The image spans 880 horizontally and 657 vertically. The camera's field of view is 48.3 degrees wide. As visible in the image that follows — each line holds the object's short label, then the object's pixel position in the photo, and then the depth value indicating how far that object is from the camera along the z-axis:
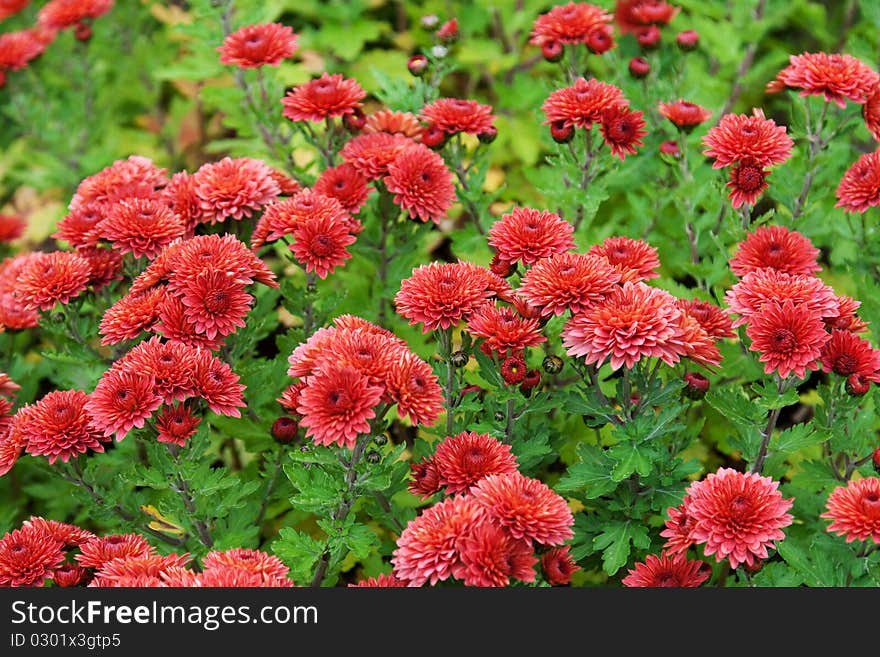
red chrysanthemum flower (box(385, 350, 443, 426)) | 2.30
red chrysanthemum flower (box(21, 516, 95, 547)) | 2.58
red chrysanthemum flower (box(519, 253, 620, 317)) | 2.43
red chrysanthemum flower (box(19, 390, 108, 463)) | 2.58
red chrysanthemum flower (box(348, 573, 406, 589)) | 2.35
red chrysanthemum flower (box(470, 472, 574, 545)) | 2.20
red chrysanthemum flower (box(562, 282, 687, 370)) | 2.34
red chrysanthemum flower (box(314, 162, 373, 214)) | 3.07
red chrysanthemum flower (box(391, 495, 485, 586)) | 2.15
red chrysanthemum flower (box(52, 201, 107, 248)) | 3.04
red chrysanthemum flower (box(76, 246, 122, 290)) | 2.99
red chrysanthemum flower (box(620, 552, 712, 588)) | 2.48
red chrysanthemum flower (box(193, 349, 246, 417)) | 2.50
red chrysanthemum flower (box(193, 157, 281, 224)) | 2.97
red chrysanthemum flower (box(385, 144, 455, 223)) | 3.01
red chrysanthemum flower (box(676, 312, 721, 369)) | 2.44
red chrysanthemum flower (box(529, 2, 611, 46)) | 3.50
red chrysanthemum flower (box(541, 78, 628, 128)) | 3.05
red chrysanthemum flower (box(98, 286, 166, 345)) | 2.64
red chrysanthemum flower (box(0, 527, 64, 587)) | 2.43
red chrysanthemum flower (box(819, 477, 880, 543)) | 2.25
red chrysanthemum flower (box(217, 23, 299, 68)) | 3.46
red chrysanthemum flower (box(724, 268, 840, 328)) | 2.47
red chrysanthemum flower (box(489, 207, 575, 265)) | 2.67
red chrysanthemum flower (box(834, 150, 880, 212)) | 2.98
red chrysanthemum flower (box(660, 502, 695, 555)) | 2.39
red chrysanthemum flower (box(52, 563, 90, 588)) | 2.44
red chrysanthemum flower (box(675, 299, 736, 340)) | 2.71
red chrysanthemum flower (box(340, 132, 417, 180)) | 3.10
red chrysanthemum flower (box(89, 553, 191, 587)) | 2.23
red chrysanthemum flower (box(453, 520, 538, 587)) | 2.12
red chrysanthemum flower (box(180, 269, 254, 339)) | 2.58
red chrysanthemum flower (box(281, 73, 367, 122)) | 3.23
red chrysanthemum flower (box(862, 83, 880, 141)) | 3.07
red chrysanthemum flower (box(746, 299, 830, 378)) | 2.40
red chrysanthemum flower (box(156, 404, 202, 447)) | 2.50
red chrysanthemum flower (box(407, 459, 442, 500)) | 2.52
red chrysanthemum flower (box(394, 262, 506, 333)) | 2.50
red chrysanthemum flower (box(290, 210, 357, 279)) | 2.85
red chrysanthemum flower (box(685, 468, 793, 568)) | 2.27
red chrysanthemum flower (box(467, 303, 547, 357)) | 2.49
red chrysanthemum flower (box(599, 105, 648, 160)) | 3.07
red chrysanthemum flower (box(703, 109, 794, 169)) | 2.91
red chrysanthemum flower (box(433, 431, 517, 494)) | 2.45
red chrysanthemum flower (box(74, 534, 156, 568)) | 2.44
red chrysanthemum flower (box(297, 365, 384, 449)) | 2.23
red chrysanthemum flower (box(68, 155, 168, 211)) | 3.16
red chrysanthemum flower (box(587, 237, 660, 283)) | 2.77
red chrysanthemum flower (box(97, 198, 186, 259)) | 2.90
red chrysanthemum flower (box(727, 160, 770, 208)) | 2.91
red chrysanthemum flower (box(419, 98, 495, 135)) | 3.19
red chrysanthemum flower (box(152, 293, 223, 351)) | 2.59
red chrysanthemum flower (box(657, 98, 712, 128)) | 3.25
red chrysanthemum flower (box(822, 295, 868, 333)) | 2.57
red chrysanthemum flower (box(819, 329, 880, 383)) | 2.48
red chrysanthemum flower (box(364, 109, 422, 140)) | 3.41
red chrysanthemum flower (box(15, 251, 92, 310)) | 2.88
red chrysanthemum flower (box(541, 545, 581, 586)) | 2.34
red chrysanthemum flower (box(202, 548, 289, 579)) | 2.25
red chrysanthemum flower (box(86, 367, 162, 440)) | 2.43
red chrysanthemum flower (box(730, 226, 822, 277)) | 2.81
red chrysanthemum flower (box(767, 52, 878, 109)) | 2.99
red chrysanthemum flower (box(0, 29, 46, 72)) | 4.38
